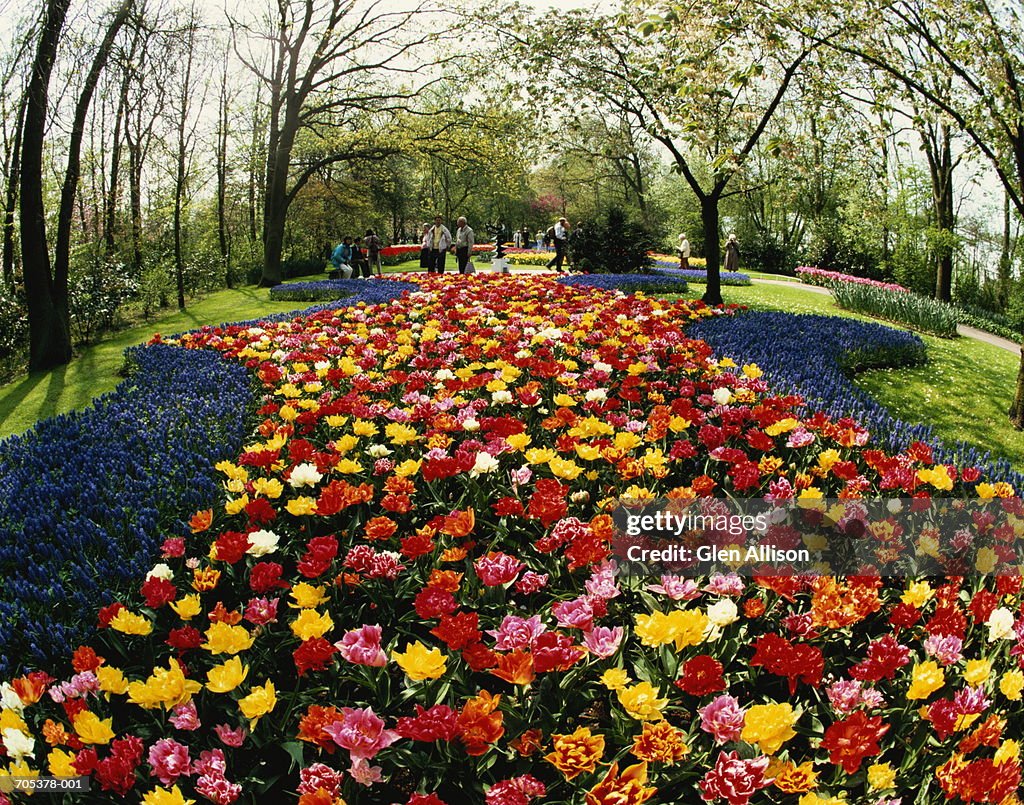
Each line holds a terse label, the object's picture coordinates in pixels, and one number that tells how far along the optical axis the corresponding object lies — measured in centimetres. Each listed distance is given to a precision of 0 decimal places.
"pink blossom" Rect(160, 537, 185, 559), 291
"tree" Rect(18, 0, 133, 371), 909
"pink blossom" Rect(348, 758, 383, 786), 184
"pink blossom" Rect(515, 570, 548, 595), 259
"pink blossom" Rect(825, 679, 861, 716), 212
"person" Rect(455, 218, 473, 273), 1730
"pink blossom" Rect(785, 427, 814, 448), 368
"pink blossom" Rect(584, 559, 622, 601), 244
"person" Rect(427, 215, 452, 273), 1839
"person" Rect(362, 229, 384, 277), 2264
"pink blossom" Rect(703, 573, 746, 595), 254
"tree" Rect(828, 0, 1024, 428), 704
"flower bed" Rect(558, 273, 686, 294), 1423
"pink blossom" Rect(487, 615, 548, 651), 218
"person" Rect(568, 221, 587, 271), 1939
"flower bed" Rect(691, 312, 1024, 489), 432
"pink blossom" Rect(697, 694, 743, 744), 194
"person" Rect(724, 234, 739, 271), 2791
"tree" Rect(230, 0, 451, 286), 2023
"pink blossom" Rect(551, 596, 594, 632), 225
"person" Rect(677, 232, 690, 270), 2669
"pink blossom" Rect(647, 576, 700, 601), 247
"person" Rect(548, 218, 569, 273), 2042
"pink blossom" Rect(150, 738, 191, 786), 191
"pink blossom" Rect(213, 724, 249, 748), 202
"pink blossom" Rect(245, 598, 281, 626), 246
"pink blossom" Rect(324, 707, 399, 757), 185
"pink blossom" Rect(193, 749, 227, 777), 191
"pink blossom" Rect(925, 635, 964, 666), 224
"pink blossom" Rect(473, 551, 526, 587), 252
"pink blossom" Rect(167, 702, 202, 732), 206
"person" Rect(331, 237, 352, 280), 1995
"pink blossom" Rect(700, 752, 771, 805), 174
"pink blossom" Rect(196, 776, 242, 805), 182
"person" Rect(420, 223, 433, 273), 1932
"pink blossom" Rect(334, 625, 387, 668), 216
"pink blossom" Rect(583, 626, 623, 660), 220
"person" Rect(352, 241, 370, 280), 2306
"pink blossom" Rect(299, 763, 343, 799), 178
